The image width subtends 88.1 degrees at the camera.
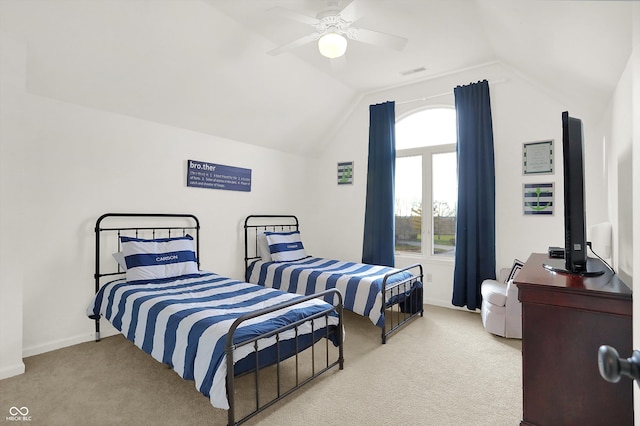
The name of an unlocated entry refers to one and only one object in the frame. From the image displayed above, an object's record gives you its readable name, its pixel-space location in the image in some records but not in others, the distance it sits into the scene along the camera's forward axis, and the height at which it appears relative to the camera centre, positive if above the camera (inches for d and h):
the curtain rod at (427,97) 169.3 +63.0
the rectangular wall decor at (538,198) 143.9 +7.9
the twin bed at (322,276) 128.2 -26.1
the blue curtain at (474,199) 153.9 +8.1
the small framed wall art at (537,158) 143.9 +25.8
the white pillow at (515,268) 138.6 -21.8
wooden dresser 54.9 -23.2
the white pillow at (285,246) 169.6 -16.2
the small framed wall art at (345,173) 203.6 +26.8
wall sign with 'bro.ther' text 155.1 +19.7
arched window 174.9 +18.1
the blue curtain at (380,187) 182.9 +15.9
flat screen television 70.6 +2.3
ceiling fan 97.0 +57.7
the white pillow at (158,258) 120.3 -16.2
